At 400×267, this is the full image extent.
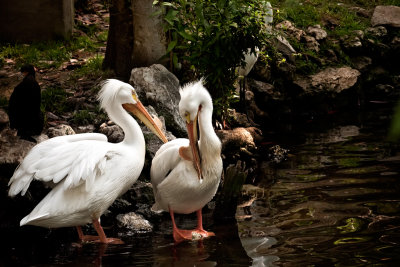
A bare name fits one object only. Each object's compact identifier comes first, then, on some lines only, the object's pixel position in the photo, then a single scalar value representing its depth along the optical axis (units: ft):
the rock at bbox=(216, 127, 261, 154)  48.18
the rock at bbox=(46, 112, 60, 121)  46.04
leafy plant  43.72
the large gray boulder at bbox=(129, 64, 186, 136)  46.22
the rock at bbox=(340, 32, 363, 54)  73.42
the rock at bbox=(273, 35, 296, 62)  65.74
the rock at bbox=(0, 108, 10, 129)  40.35
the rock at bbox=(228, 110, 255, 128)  54.16
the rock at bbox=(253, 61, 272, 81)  65.33
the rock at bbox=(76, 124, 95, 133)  44.55
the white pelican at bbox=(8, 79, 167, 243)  32.92
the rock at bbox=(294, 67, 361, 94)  67.31
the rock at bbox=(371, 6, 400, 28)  77.42
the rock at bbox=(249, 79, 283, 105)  64.98
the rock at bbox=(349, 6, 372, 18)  83.03
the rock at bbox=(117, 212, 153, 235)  37.27
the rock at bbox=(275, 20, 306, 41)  71.00
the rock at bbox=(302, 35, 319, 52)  71.96
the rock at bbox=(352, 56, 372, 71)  72.61
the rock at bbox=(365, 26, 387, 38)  75.90
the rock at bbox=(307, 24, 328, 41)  73.58
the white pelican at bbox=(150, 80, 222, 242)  35.62
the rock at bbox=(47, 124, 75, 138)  41.54
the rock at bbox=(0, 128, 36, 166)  37.72
